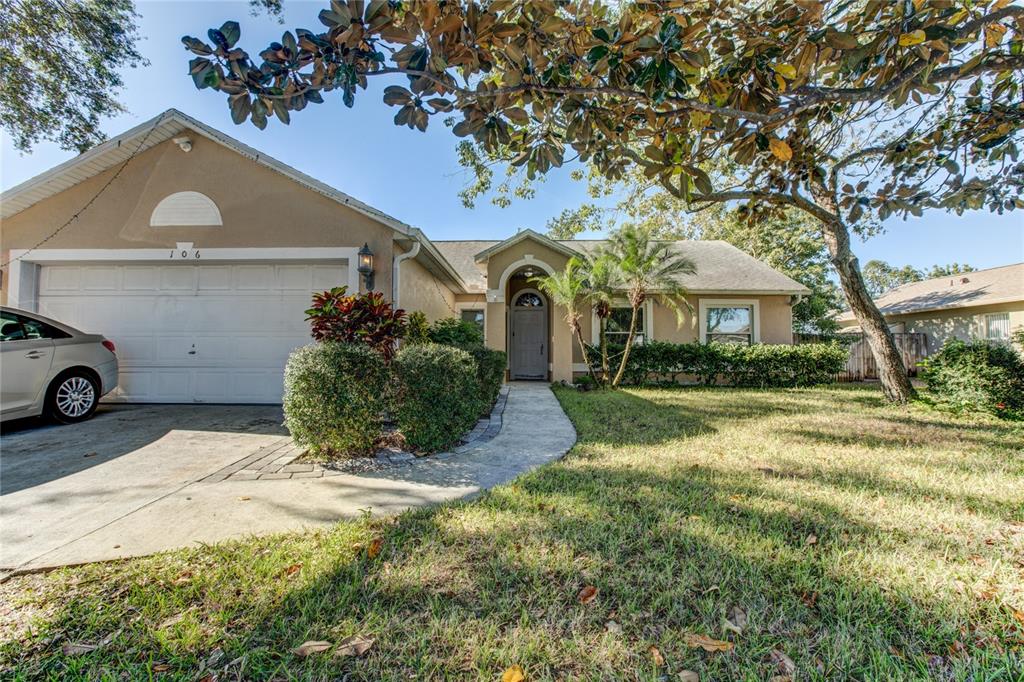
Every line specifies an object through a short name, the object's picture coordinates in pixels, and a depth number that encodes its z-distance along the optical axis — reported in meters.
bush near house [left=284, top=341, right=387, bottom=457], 4.26
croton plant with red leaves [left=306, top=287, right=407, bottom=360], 4.87
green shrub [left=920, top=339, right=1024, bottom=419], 6.88
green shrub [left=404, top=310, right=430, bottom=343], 7.04
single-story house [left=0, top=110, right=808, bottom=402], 7.13
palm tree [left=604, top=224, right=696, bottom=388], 10.28
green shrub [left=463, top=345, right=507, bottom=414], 6.58
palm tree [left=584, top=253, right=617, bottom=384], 10.45
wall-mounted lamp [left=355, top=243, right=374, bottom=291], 6.86
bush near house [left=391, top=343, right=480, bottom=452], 4.64
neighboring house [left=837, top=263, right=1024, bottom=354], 14.45
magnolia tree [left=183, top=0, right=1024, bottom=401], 2.34
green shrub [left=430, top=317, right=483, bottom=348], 7.99
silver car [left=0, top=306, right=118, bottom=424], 5.43
